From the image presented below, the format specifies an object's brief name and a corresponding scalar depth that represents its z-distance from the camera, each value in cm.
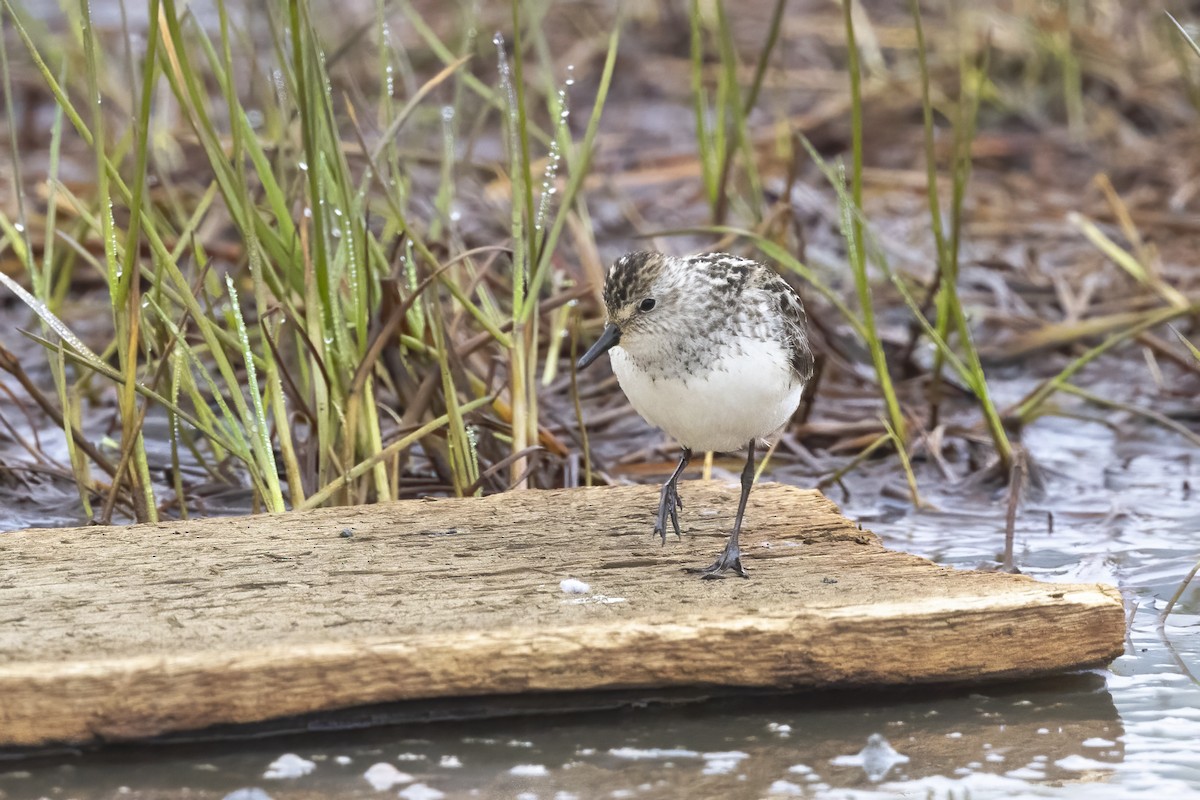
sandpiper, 796
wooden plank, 640
